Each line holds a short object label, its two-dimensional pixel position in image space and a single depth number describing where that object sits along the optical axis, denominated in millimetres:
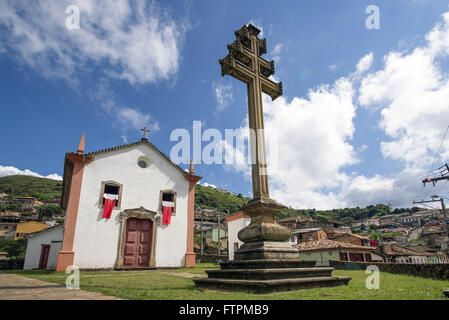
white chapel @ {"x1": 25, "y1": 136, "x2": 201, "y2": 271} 12844
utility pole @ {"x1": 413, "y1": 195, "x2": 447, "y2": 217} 24031
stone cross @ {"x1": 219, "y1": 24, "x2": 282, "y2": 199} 6903
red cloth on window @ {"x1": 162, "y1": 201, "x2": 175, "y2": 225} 15250
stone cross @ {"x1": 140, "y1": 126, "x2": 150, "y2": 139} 16620
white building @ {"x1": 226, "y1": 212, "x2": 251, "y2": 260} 24047
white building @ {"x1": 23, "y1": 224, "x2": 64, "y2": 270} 17125
